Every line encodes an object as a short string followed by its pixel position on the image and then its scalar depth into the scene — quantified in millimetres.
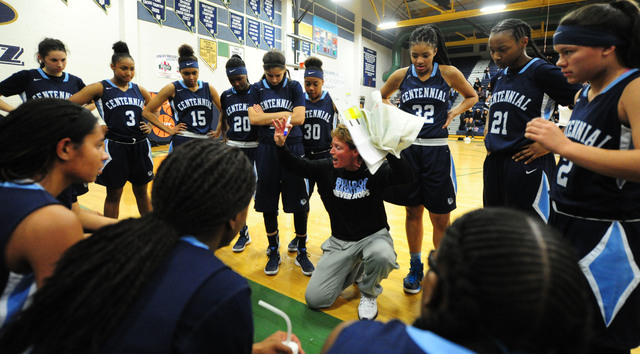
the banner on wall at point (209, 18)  10086
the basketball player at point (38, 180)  1075
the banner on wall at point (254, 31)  11555
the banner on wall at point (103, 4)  7824
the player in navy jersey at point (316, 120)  3684
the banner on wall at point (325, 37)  14664
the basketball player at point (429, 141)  2865
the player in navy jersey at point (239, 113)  3637
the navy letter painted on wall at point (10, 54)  6445
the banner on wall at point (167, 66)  9195
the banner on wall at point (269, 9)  12078
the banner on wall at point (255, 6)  11477
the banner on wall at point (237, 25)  10906
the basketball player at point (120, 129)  3609
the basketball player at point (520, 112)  2266
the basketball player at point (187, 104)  3848
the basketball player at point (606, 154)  1414
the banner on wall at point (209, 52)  10172
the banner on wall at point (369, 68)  18312
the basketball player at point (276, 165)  3307
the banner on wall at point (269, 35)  12207
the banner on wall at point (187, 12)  9462
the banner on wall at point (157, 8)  8774
